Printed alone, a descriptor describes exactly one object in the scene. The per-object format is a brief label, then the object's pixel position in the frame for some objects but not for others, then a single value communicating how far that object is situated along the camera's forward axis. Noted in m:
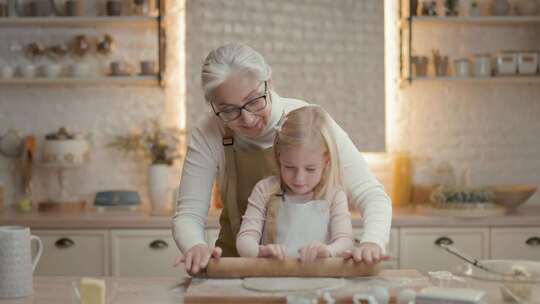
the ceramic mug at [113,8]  4.80
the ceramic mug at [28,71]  4.84
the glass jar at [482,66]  4.84
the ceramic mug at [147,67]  4.80
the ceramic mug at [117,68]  4.81
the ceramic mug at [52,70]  4.82
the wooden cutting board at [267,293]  2.08
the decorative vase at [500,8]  4.90
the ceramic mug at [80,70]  4.81
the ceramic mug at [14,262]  2.23
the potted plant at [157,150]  4.77
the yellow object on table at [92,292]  2.01
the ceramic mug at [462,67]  4.86
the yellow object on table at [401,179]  4.92
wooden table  2.19
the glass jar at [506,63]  4.84
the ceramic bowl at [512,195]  4.64
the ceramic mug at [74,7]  4.84
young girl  2.53
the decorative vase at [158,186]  4.76
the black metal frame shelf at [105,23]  4.77
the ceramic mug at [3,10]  4.88
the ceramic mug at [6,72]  4.84
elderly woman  2.46
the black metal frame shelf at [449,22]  4.82
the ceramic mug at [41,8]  4.84
